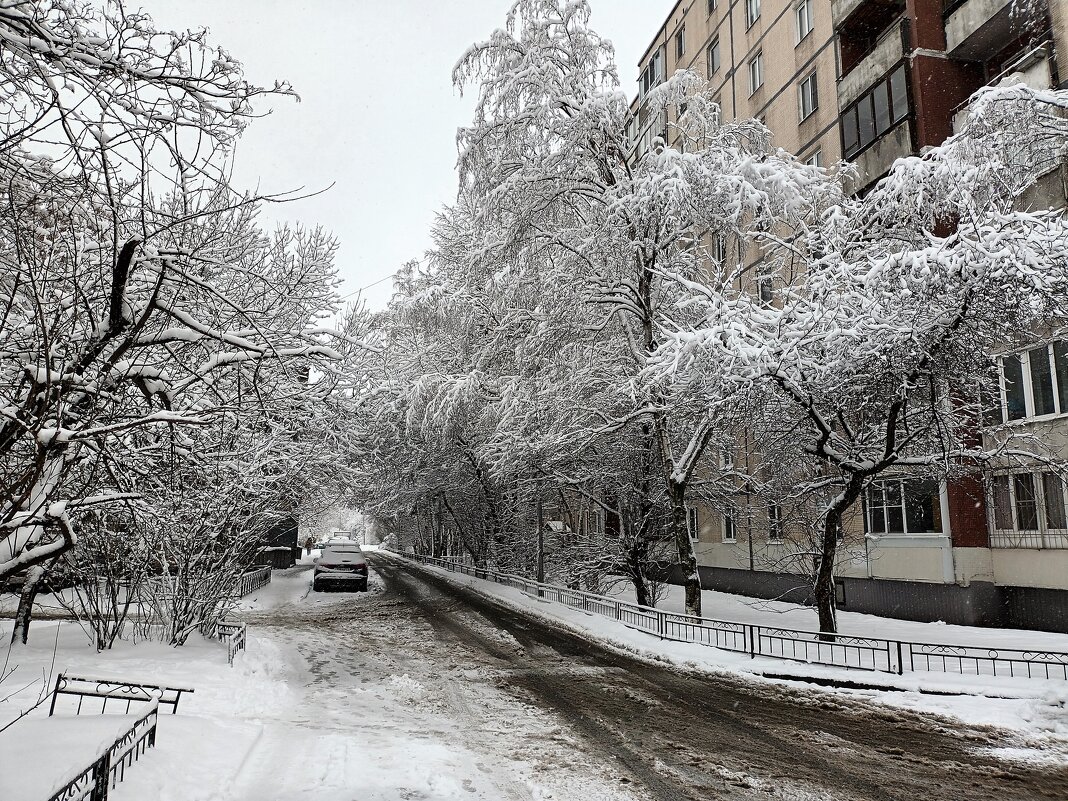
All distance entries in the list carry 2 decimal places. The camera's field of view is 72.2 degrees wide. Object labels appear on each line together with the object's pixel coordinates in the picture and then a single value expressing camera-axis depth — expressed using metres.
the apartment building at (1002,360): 15.77
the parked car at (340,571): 27.94
